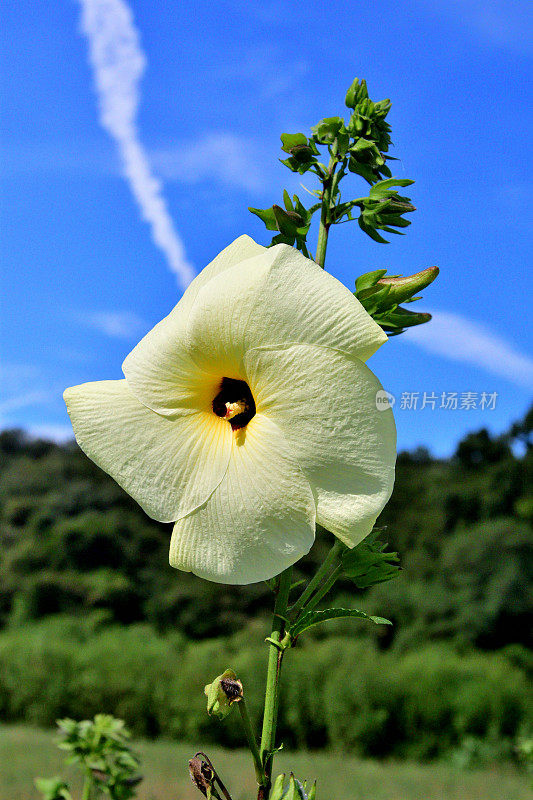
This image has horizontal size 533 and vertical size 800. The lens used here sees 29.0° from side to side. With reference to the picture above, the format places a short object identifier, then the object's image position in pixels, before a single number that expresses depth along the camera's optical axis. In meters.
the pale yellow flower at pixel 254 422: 0.41
